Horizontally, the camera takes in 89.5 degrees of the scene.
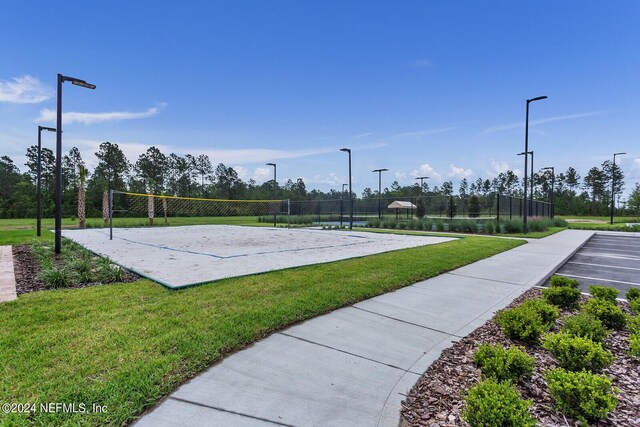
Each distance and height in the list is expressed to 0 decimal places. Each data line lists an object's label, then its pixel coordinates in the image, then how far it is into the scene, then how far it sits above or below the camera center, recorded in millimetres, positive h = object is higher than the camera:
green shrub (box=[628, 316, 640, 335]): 3164 -1135
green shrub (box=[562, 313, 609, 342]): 3078 -1140
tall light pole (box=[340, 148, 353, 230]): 18162 +3277
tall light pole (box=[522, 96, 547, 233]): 13730 +2865
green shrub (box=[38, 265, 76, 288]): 4879 -1137
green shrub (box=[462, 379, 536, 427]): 1778 -1131
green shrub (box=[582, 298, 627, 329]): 3609 -1165
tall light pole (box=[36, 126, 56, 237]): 10675 +812
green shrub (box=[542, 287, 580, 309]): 4344 -1175
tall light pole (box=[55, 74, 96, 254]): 7414 +1597
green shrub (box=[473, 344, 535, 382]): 2418 -1181
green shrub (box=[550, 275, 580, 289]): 4926 -1100
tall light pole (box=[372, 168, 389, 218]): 24938 +2507
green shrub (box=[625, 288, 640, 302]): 4422 -1134
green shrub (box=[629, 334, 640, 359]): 2742 -1154
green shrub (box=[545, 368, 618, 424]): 1960 -1157
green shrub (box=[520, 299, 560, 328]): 3580 -1136
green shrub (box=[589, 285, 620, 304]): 4375 -1121
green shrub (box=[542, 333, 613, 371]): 2551 -1152
